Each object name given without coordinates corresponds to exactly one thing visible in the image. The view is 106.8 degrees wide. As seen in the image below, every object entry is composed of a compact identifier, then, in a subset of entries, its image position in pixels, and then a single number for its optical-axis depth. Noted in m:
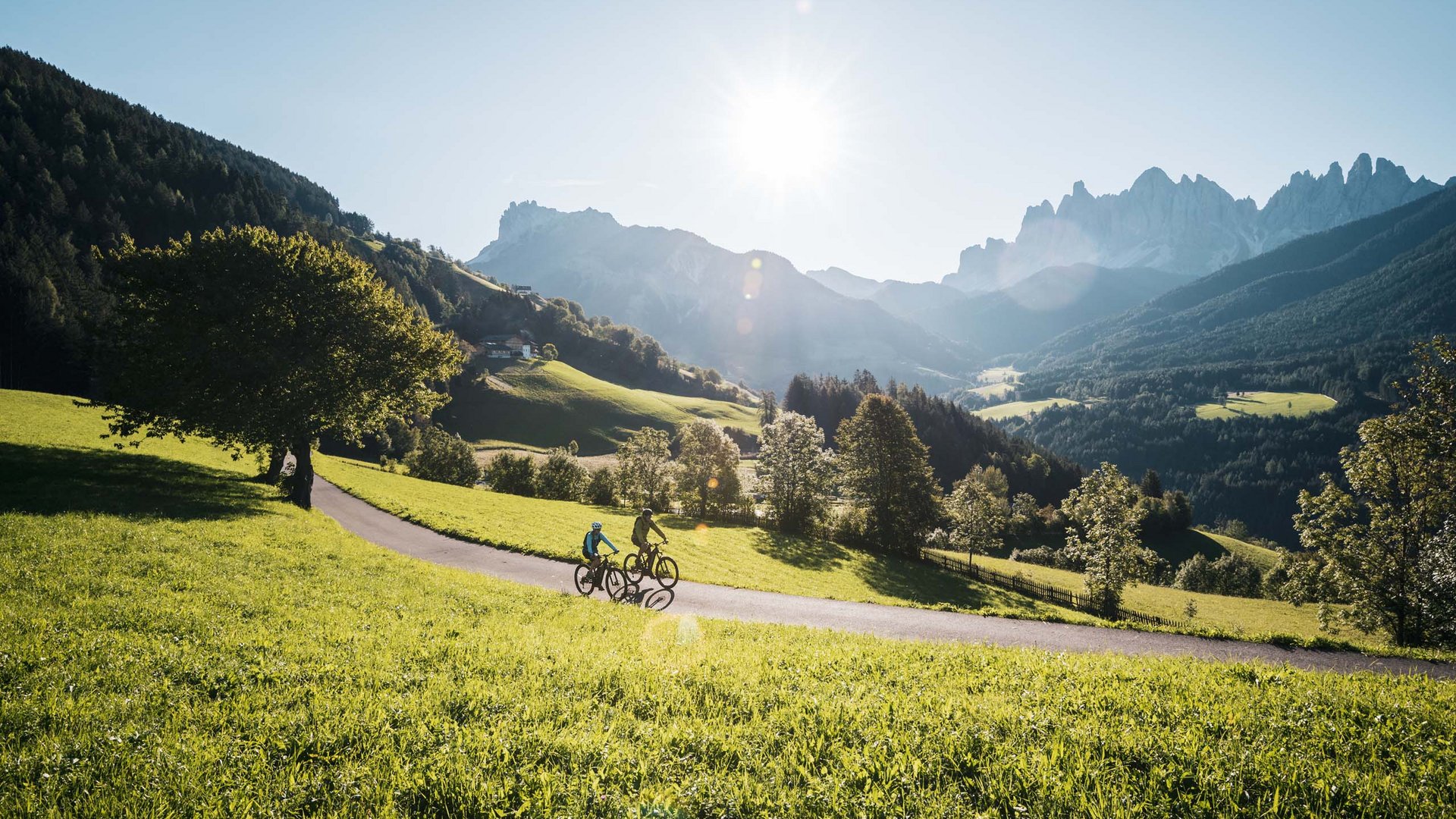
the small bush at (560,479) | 62.66
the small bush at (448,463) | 67.44
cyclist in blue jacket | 19.22
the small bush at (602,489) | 62.19
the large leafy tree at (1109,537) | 38.06
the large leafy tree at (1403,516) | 24.00
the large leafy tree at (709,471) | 60.72
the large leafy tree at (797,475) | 56.44
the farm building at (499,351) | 194.75
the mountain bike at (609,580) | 19.44
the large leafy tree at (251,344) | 27.14
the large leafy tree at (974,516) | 62.19
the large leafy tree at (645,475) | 62.83
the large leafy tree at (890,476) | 51.41
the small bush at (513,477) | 63.31
